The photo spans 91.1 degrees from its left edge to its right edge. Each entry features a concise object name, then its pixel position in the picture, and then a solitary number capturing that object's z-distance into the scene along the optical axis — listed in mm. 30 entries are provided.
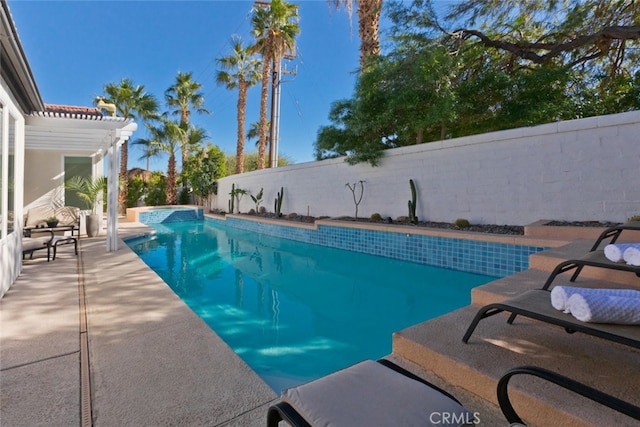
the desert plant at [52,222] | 8712
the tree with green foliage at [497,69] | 7531
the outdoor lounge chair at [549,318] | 1548
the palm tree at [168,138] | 21234
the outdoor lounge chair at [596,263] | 2396
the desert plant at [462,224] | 7505
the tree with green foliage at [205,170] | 22000
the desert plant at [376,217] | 9673
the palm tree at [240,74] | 19969
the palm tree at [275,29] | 16422
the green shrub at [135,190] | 22844
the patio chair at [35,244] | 6078
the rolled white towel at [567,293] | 1826
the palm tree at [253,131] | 29500
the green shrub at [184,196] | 25078
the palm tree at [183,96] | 22391
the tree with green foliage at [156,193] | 23469
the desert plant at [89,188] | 10008
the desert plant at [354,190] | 10484
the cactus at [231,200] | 18778
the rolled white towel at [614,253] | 2613
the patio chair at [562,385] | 977
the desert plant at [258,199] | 15938
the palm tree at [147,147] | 21609
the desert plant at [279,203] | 14431
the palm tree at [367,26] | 10141
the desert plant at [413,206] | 8625
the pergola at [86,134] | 7000
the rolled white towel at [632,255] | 2393
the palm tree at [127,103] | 18734
